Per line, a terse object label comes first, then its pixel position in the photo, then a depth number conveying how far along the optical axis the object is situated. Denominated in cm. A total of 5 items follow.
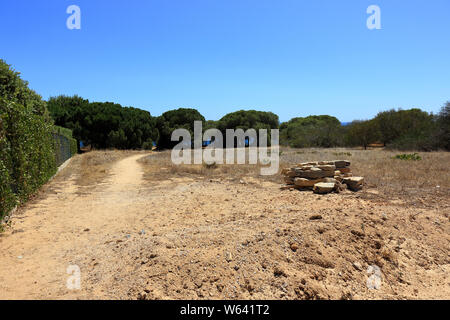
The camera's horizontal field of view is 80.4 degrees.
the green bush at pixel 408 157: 1335
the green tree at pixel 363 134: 2984
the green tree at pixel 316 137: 3031
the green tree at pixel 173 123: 3212
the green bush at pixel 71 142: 1633
